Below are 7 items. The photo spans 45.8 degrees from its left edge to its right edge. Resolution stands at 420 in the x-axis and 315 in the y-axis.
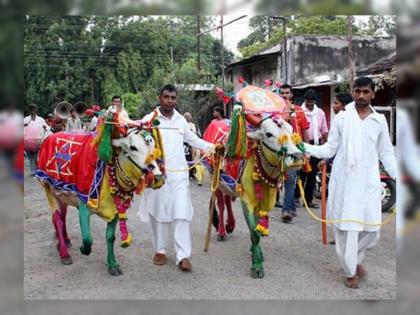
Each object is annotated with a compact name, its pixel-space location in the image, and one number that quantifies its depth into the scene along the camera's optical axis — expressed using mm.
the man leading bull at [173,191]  4742
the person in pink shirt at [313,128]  6758
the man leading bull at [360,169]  4125
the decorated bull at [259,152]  4262
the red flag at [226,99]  4627
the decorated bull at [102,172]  4172
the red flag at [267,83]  4879
